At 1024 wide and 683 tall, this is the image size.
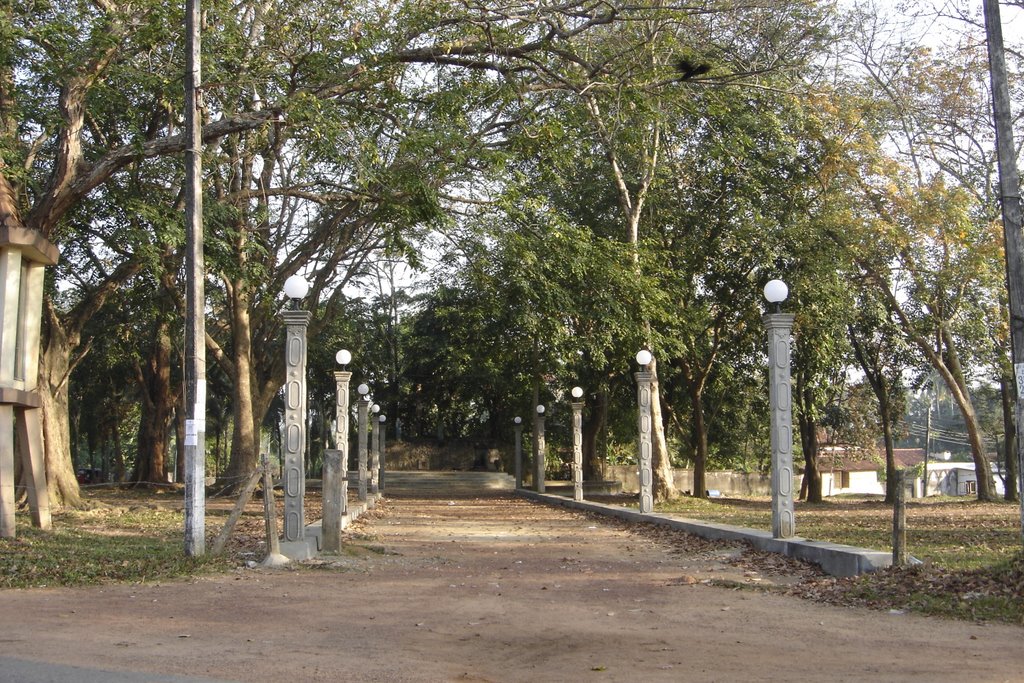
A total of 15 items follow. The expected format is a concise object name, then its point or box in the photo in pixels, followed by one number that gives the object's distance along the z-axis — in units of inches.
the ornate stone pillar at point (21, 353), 561.6
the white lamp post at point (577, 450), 1043.3
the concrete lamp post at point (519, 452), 1456.7
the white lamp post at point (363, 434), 1065.6
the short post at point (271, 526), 474.9
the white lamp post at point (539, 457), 1299.2
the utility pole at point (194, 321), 486.3
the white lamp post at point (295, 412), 516.7
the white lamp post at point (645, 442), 812.6
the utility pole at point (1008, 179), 397.4
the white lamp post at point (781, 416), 522.0
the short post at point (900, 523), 396.8
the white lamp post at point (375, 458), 1322.6
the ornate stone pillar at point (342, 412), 794.8
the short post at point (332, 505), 523.2
